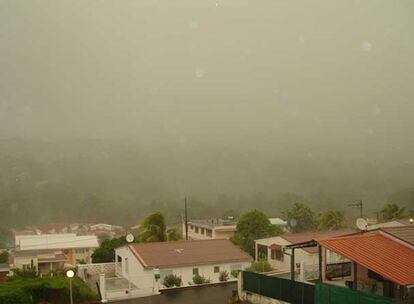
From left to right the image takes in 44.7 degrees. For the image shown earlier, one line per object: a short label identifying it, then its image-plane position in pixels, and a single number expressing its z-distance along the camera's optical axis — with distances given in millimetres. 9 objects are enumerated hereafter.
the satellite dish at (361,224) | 17484
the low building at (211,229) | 50312
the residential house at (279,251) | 27188
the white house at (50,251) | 41719
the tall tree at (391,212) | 49438
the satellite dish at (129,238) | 27172
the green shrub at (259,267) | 24953
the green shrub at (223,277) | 22297
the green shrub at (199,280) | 21609
